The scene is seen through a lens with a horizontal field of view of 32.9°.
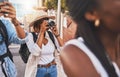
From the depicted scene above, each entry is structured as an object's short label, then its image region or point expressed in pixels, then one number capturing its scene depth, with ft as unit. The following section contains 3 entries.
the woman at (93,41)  2.59
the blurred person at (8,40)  7.05
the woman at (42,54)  9.28
